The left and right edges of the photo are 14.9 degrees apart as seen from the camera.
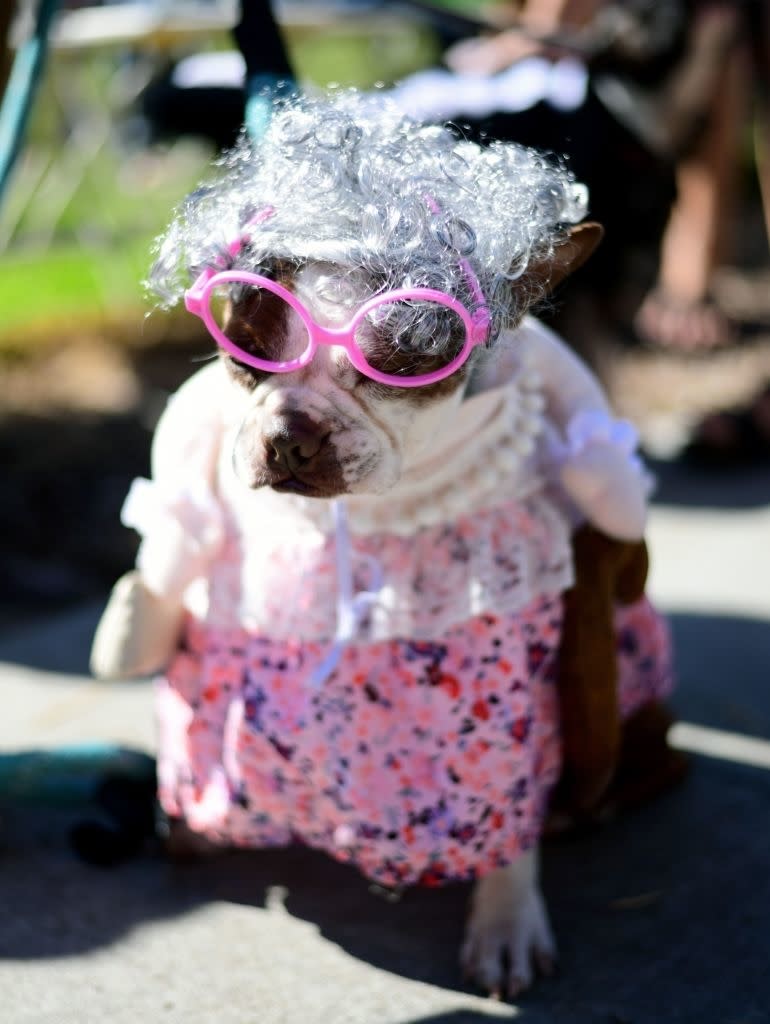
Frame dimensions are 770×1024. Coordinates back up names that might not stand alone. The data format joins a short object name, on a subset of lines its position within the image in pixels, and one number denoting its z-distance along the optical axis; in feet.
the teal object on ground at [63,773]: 4.35
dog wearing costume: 3.72
